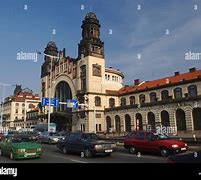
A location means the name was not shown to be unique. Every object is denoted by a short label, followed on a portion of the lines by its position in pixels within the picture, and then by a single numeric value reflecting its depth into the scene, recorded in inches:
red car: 724.0
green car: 650.2
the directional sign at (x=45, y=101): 1984.3
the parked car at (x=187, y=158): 290.8
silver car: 1374.8
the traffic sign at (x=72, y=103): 2014.0
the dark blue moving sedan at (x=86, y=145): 706.4
